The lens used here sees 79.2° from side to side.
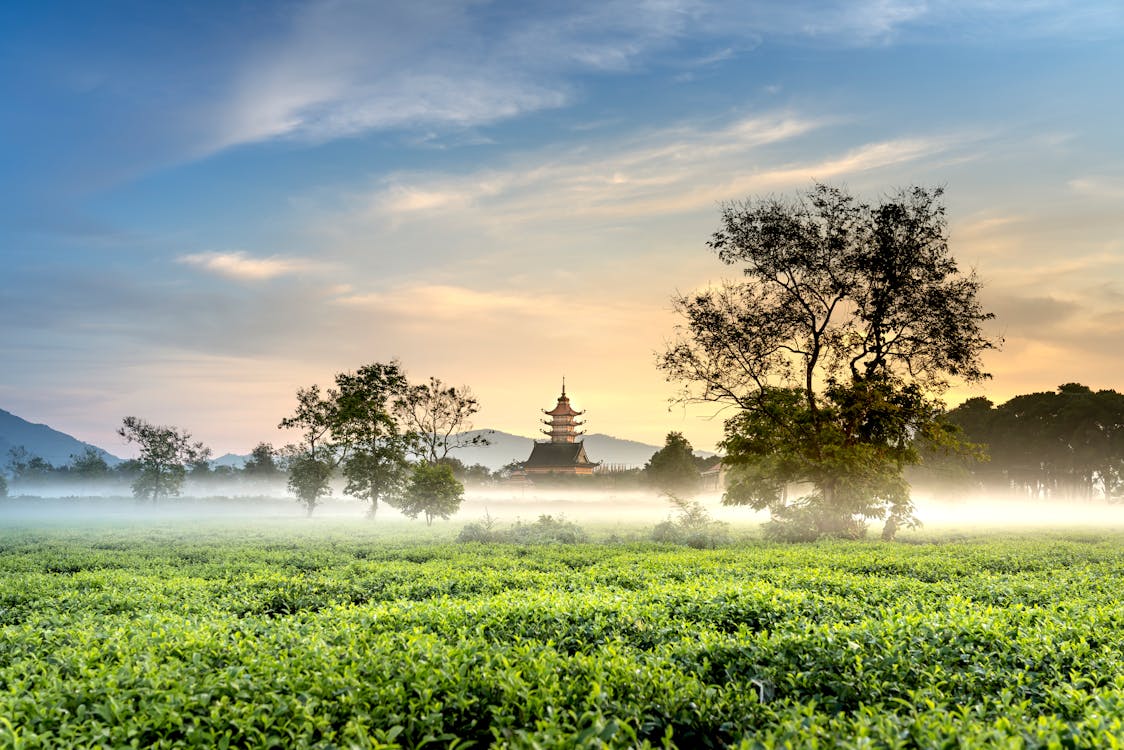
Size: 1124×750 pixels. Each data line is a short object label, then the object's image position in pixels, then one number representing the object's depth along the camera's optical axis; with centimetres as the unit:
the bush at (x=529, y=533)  2604
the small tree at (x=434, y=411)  5488
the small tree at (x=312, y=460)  6166
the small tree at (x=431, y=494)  4450
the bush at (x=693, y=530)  2377
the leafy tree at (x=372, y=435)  5219
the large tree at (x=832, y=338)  2770
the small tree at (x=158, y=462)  7156
